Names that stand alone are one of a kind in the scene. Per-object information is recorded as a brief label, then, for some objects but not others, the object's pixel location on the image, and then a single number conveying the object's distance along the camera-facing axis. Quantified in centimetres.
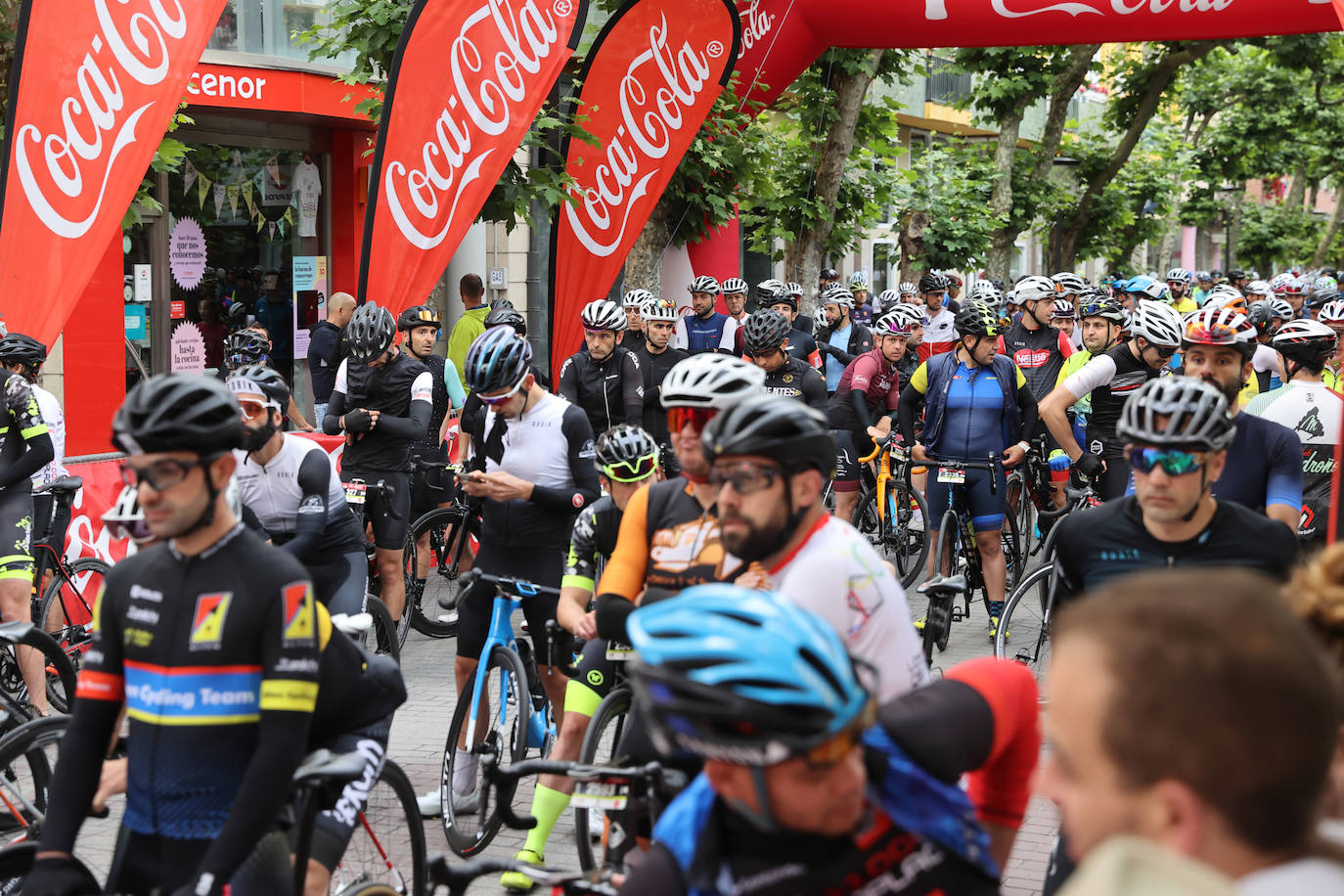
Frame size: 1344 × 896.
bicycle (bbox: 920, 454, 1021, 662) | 1019
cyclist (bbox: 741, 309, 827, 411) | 1159
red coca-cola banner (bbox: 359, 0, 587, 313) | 1077
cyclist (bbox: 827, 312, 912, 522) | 1262
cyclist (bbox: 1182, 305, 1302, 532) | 559
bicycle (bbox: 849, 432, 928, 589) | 1251
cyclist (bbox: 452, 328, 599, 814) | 673
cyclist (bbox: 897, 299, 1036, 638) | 1015
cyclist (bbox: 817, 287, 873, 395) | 1667
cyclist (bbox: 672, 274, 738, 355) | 1512
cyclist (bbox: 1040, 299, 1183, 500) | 930
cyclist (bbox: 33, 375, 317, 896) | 344
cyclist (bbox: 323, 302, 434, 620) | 972
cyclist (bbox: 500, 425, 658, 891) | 560
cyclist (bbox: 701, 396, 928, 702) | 308
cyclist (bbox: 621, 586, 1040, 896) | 208
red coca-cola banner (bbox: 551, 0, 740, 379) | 1309
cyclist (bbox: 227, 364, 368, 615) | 663
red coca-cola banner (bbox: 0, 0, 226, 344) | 823
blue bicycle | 630
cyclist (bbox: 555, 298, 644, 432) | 1155
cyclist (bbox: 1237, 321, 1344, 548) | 787
